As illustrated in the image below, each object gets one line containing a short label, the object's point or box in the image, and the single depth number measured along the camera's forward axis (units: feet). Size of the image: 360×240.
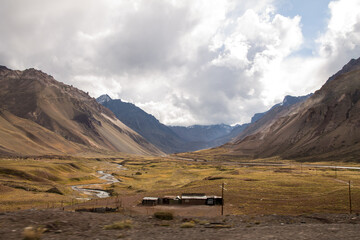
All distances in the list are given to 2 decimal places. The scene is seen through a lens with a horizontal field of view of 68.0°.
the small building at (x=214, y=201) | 196.26
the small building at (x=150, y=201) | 198.77
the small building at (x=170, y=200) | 203.62
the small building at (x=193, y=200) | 200.34
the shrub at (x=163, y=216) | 104.42
